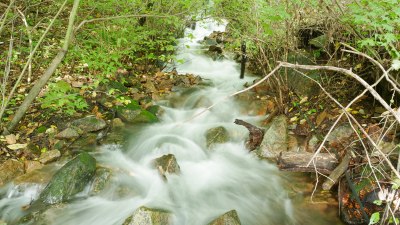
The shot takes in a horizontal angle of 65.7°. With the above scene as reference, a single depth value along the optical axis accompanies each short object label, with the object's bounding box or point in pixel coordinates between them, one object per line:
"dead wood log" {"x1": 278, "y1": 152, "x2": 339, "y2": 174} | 4.26
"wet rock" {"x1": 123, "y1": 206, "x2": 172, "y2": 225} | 3.45
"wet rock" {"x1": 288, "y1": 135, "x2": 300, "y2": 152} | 5.19
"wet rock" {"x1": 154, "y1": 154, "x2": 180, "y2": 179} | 4.95
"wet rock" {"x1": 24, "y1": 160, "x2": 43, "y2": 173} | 4.54
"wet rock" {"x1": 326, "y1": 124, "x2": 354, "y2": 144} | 4.78
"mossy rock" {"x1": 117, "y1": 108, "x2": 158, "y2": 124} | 6.21
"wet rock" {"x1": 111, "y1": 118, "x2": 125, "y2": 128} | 5.98
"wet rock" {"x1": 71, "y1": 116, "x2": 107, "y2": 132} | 5.56
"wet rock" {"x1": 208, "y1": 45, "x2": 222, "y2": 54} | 10.44
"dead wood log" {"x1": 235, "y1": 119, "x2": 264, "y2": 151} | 5.66
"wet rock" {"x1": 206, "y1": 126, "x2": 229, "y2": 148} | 5.89
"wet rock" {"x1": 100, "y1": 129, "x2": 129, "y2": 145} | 5.55
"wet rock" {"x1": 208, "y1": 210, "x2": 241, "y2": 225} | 3.57
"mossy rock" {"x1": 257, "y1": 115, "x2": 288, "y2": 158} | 5.30
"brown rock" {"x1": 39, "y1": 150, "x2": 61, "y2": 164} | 4.70
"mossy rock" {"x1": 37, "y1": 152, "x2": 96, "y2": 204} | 4.13
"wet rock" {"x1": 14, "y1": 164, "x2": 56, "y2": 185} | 4.32
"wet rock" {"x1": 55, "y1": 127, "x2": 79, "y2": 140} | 5.23
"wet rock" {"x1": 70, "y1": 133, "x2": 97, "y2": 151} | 5.18
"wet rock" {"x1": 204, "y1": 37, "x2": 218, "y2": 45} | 11.24
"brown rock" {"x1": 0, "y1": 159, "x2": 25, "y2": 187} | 4.32
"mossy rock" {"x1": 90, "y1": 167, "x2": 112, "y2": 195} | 4.44
